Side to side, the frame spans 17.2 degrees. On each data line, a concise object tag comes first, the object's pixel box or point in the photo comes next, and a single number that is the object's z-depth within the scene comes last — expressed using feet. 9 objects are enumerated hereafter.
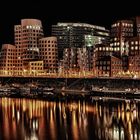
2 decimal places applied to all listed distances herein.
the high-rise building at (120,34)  469.57
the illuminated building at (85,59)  471.21
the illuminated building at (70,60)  485.56
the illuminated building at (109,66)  426.10
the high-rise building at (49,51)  516.77
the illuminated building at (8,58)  524.89
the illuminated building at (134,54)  431.84
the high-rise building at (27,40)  524.11
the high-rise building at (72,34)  602.03
